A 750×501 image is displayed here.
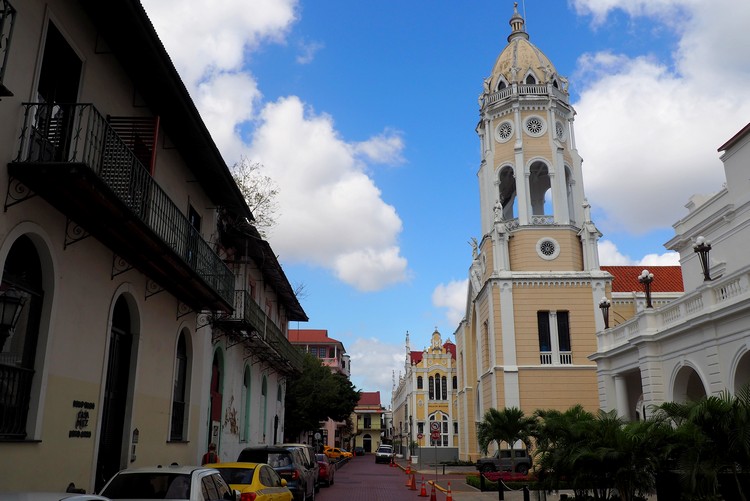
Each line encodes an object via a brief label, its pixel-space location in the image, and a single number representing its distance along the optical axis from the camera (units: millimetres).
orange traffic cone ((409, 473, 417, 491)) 27266
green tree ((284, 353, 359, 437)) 48812
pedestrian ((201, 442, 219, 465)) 15561
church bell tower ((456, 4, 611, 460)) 41250
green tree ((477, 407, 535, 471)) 32125
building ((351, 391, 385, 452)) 126688
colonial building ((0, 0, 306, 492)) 8414
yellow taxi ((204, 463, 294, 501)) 10871
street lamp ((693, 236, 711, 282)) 19812
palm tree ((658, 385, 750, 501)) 10883
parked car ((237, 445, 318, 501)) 15719
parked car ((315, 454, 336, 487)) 27656
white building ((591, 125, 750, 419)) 17906
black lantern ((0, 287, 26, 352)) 6797
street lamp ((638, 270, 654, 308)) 23359
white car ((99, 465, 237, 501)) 8023
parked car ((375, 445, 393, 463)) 63344
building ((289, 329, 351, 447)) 92262
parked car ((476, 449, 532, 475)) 33594
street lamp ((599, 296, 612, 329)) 27933
